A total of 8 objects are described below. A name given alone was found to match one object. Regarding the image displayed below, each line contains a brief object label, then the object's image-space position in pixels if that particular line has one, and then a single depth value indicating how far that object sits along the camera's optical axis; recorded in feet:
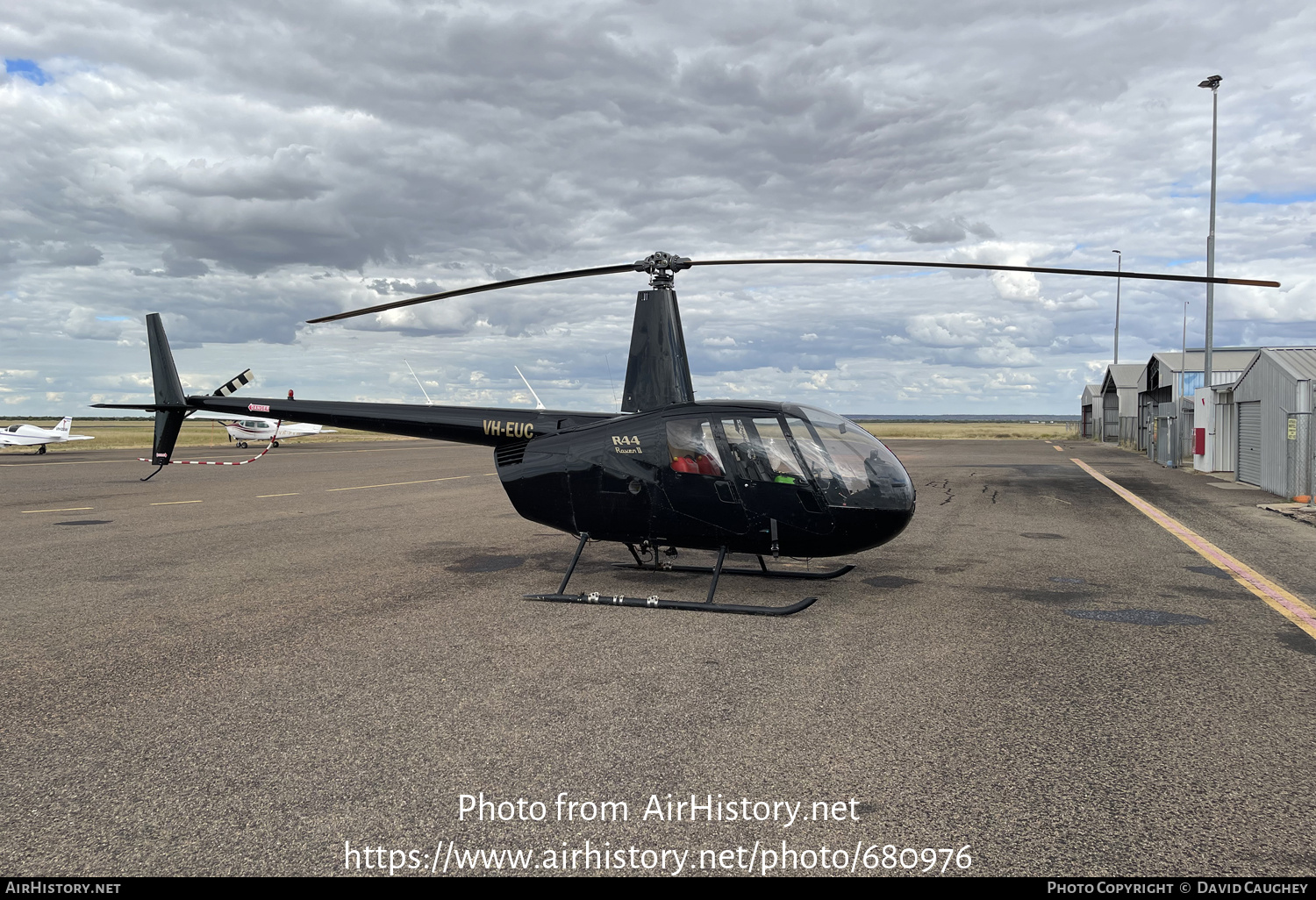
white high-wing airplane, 150.61
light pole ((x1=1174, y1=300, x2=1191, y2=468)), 92.12
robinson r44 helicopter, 23.54
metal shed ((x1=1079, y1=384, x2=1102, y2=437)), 215.10
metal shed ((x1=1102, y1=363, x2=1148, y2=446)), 187.93
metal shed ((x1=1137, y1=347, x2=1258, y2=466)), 94.79
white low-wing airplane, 121.60
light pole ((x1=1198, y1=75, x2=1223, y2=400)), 88.94
